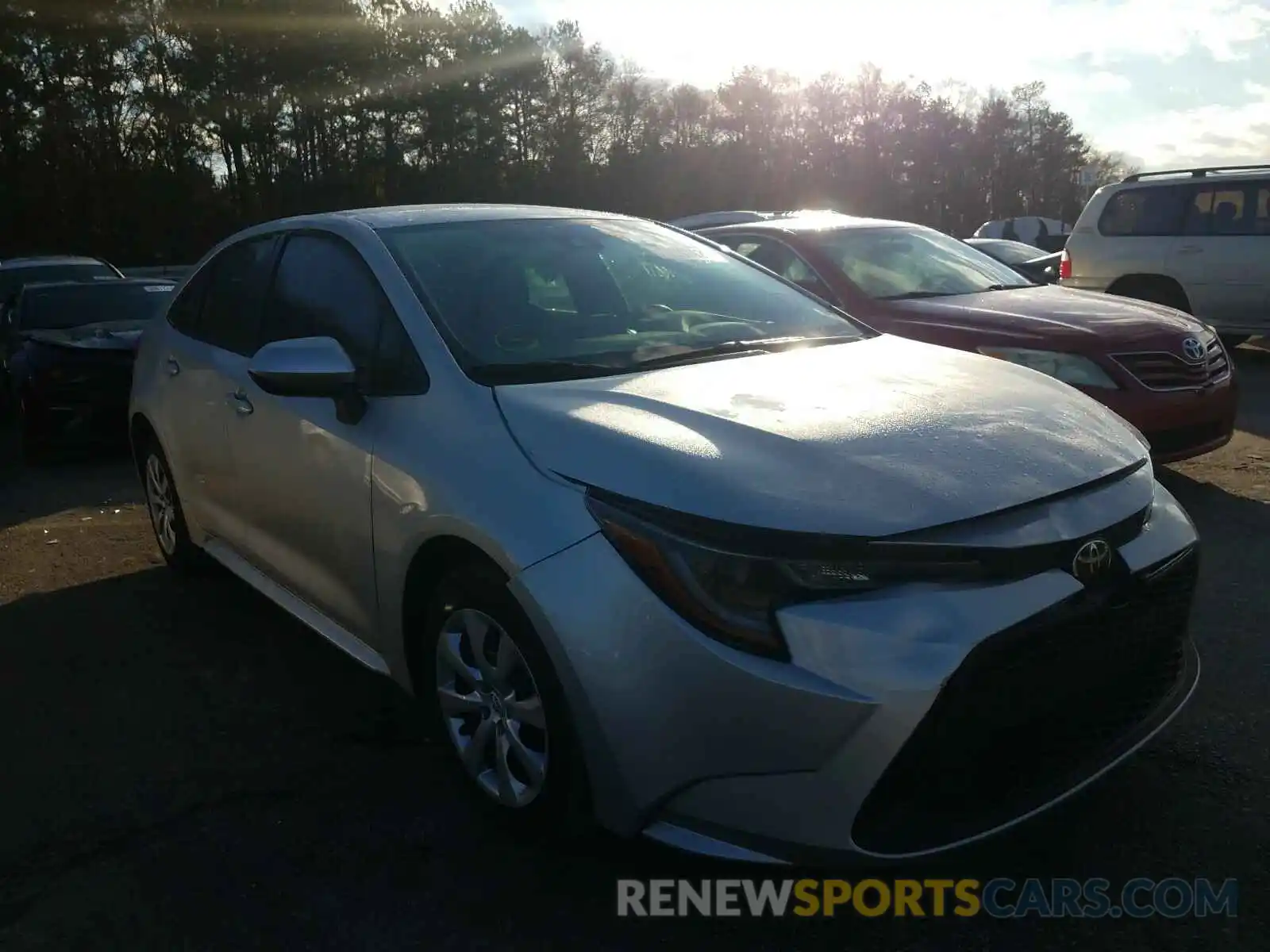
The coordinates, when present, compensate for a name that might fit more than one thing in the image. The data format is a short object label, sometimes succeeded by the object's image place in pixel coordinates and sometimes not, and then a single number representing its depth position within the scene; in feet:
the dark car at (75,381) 28.40
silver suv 34.04
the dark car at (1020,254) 43.41
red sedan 18.39
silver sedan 7.27
